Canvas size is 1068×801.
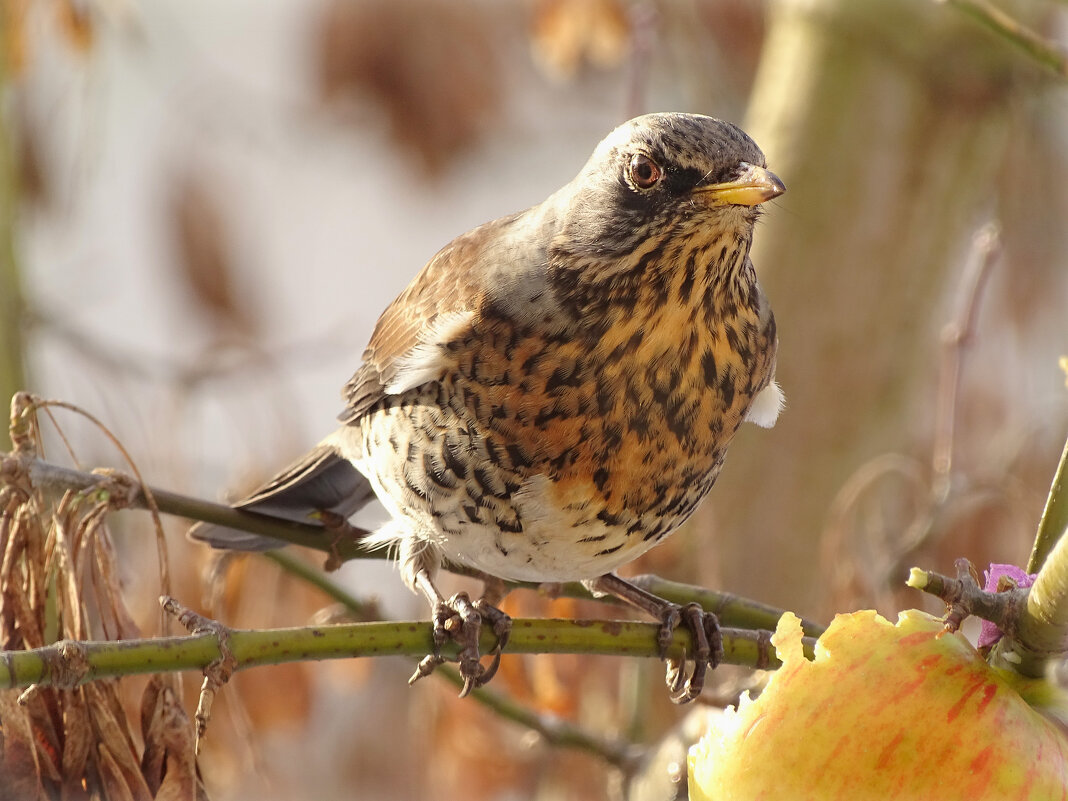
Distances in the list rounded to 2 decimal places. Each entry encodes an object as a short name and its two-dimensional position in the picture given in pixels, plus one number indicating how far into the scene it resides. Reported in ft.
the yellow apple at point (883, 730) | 15.43
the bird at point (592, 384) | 15.81
